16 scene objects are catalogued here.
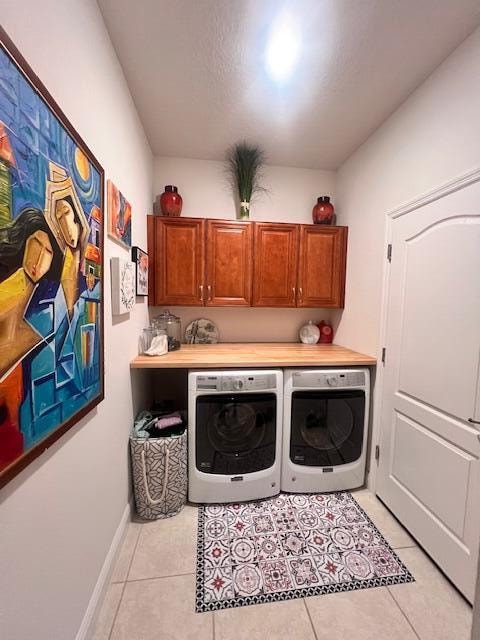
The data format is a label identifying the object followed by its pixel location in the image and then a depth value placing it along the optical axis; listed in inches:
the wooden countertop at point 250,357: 71.5
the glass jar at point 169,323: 94.9
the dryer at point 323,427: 75.6
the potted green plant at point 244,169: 90.4
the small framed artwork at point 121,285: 54.2
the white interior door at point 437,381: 50.2
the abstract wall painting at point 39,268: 24.4
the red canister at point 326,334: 106.0
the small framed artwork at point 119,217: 51.8
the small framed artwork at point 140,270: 70.8
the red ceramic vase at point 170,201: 90.6
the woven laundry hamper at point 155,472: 65.9
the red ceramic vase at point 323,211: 99.0
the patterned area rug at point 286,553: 51.7
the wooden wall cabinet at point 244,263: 90.0
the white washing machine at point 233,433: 70.8
